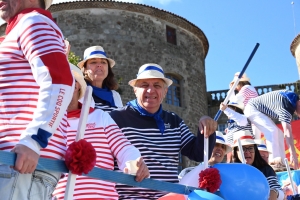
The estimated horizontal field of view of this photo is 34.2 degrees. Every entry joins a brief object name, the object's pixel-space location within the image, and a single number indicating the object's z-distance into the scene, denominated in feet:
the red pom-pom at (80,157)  8.80
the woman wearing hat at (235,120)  24.49
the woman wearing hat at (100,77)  16.90
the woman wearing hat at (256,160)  17.09
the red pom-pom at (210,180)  11.54
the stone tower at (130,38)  67.05
